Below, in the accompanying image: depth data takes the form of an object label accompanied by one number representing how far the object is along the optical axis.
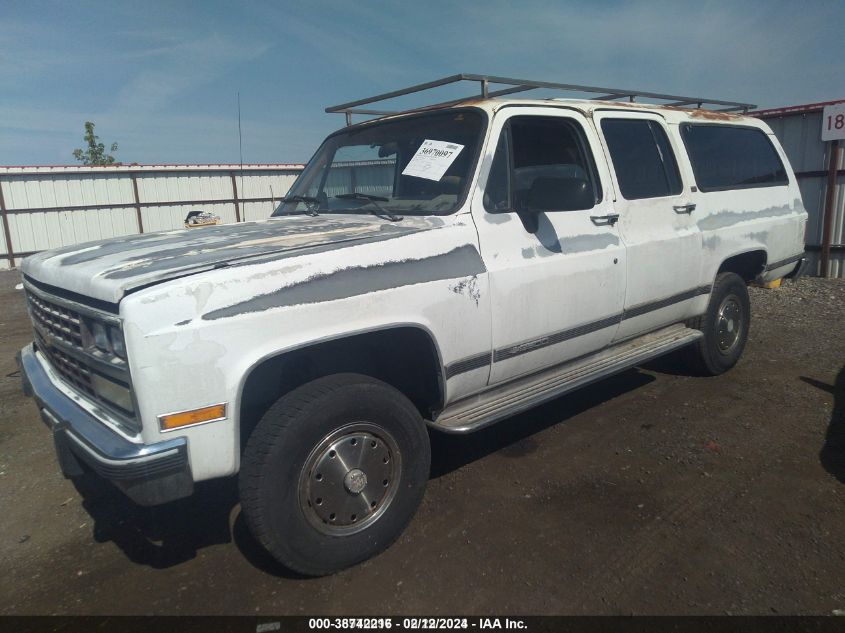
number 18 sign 8.82
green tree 27.95
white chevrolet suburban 2.29
